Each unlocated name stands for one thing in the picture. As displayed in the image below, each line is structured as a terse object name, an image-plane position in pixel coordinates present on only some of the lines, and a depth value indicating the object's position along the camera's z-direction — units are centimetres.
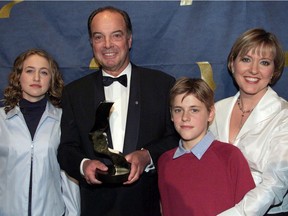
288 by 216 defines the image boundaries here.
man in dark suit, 194
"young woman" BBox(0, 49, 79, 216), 210
